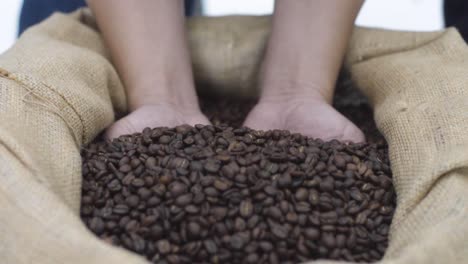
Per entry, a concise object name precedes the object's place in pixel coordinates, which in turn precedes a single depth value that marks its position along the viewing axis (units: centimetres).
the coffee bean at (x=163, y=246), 44
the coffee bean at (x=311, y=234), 45
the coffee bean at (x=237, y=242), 44
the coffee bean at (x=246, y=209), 46
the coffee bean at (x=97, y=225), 46
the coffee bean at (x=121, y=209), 47
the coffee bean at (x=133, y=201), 47
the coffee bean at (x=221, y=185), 47
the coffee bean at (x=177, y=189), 46
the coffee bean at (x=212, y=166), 48
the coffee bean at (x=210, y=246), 44
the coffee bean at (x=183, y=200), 46
